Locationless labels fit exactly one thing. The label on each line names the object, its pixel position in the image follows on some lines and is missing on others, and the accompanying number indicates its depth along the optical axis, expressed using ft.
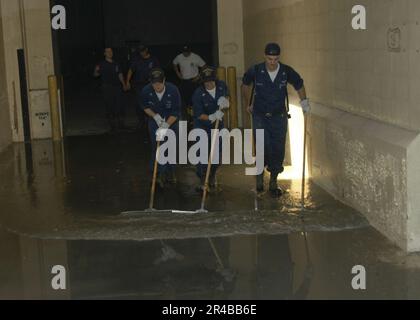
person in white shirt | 53.31
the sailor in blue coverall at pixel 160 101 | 33.35
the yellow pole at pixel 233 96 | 52.39
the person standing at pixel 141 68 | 52.80
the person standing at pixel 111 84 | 53.36
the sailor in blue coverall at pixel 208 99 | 32.99
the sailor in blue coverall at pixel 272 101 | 31.96
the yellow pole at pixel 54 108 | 50.44
